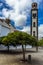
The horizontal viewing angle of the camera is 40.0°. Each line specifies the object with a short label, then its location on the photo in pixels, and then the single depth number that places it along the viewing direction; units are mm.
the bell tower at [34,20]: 22543
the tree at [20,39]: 7359
